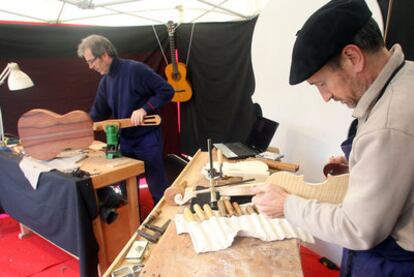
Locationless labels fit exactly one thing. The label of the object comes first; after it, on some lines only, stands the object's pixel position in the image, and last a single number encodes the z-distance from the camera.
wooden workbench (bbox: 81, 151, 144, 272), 1.66
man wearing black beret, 0.52
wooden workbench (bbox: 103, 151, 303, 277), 0.77
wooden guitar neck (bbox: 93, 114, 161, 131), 1.94
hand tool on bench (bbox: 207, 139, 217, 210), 1.10
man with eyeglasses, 2.05
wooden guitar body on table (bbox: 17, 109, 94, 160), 1.72
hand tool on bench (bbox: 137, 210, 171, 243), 0.99
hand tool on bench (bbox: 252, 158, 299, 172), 1.55
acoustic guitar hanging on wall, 3.58
